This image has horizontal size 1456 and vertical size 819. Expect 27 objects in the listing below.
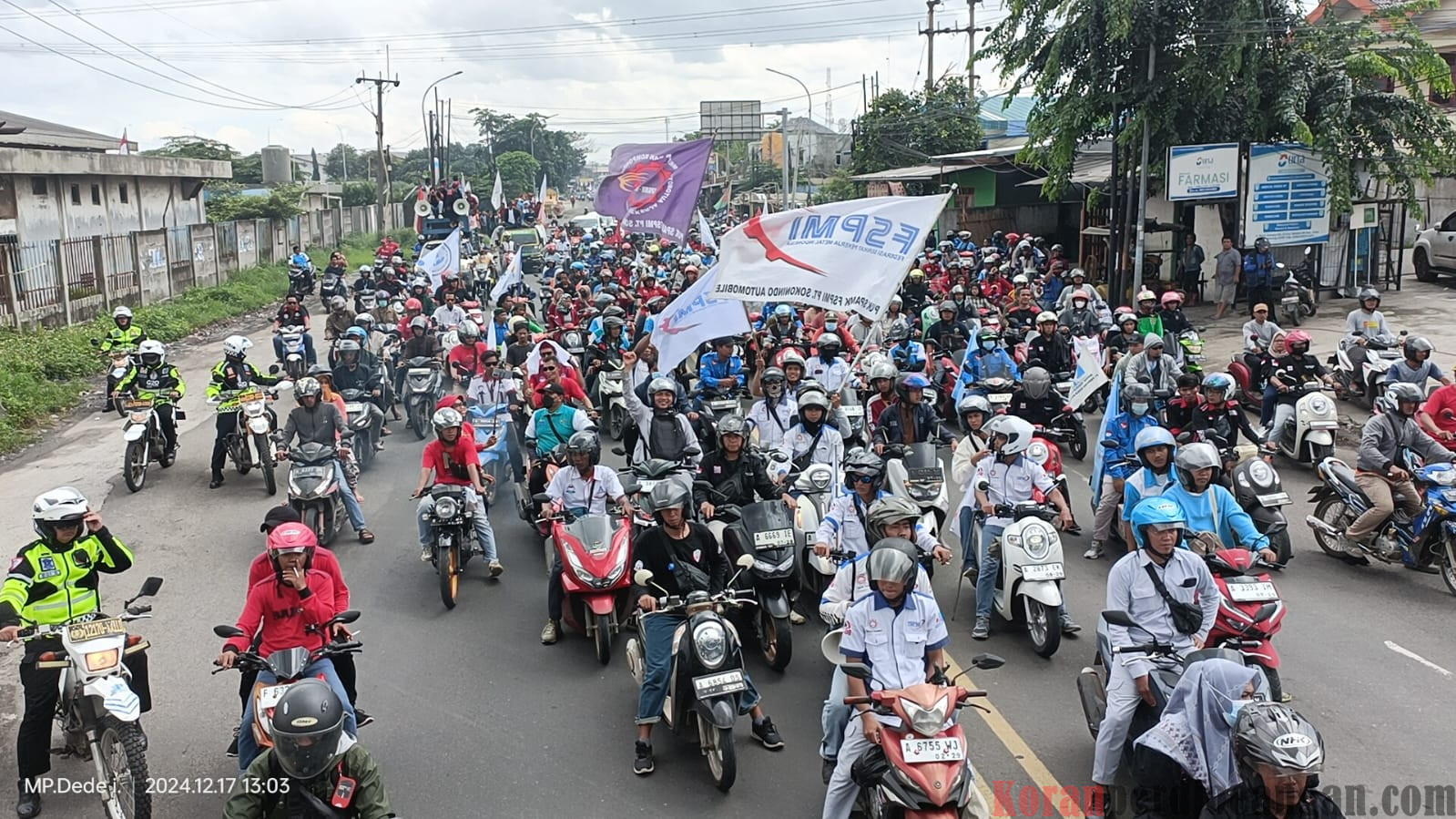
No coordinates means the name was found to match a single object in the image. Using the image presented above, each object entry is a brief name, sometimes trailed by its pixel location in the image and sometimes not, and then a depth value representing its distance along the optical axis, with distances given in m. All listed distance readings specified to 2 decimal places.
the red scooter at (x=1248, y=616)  5.77
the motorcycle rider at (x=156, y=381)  13.31
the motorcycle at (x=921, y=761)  4.66
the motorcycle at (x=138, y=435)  12.77
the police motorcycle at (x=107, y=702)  5.74
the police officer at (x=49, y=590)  6.02
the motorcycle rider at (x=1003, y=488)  8.32
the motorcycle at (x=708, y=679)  6.02
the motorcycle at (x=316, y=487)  10.59
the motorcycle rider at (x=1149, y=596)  5.69
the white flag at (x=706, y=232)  19.60
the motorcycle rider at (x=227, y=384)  13.17
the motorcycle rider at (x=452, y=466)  9.59
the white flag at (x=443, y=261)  21.02
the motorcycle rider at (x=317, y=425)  11.16
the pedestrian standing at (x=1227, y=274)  21.78
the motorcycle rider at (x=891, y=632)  5.34
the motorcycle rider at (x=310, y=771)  4.53
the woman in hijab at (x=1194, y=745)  4.91
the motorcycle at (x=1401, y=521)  9.00
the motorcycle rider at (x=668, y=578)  6.47
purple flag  16.50
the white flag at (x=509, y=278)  18.80
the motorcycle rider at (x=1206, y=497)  6.93
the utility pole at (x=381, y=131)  53.84
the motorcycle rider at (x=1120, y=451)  10.01
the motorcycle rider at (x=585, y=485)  8.73
